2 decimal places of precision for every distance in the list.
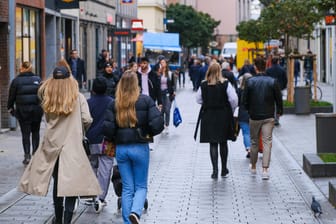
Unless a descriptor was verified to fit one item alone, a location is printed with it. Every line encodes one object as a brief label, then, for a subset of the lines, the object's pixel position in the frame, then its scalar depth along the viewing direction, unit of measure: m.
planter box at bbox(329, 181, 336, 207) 11.59
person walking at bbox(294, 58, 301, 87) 48.54
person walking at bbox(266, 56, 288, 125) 24.95
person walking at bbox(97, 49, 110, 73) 24.46
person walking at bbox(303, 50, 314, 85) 44.28
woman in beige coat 9.89
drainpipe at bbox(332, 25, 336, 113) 20.32
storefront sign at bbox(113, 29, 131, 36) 46.16
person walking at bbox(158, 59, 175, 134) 22.09
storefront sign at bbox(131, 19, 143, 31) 46.82
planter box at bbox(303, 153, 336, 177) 14.20
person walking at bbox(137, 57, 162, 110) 18.59
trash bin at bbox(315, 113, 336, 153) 14.83
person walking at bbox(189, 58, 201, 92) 45.05
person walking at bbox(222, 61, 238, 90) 21.75
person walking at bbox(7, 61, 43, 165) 15.81
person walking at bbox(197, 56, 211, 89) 40.88
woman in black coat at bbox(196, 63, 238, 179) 14.51
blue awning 55.09
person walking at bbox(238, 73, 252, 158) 17.64
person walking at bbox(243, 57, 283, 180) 14.52
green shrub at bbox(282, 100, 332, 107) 28.66
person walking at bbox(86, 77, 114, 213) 11.53
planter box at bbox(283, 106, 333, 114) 27.95
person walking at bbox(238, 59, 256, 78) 26.82
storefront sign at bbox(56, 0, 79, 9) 28.42
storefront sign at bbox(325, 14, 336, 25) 18.53
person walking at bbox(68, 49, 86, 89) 33.50
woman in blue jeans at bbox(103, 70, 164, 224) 9.65
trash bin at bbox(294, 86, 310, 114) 27.39
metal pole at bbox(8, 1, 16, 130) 23.36
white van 89.56
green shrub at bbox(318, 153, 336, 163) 14.58
